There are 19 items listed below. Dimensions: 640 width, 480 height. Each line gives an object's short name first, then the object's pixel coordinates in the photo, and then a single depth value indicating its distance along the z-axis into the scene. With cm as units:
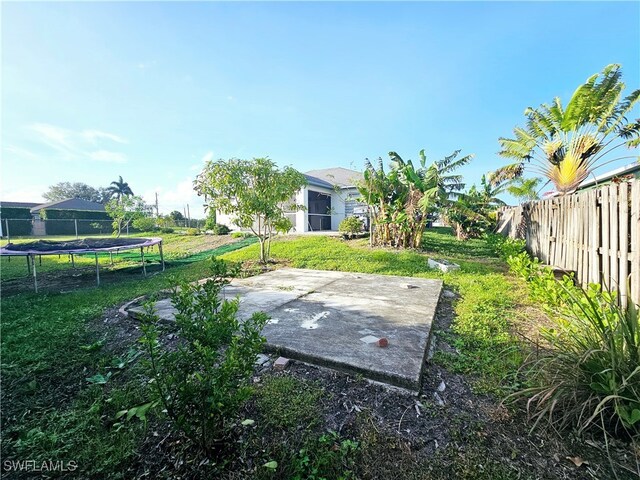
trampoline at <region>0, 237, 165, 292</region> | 609
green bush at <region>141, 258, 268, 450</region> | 140
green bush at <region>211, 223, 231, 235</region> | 1760
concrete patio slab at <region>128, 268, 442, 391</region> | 241
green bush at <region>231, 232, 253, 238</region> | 1523
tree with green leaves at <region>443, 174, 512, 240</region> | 1260
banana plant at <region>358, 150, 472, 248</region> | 952
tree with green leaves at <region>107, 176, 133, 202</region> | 6354
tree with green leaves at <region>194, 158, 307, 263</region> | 770
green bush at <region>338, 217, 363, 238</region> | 1313
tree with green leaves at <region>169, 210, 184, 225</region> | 2652
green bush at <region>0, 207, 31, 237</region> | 2430
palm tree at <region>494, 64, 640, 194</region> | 866
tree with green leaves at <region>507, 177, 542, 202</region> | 1309
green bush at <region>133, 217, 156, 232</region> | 1808
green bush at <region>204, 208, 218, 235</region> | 1727
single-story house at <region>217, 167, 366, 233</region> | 1773
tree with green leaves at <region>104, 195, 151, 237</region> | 1695
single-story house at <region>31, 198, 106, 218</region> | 3474
